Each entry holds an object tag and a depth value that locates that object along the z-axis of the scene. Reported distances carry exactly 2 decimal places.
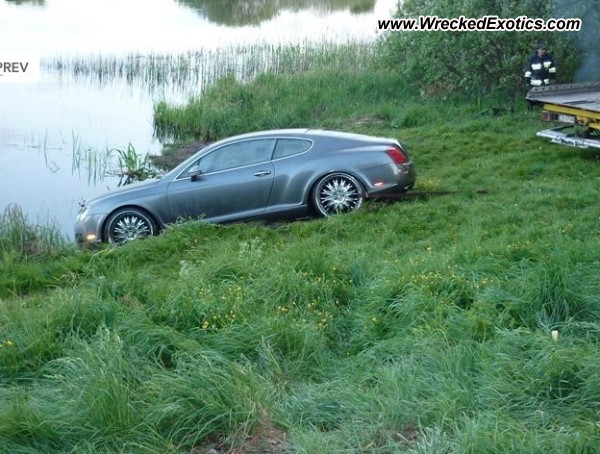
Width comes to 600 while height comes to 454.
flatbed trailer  15.88
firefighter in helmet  20.61
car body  14.27
